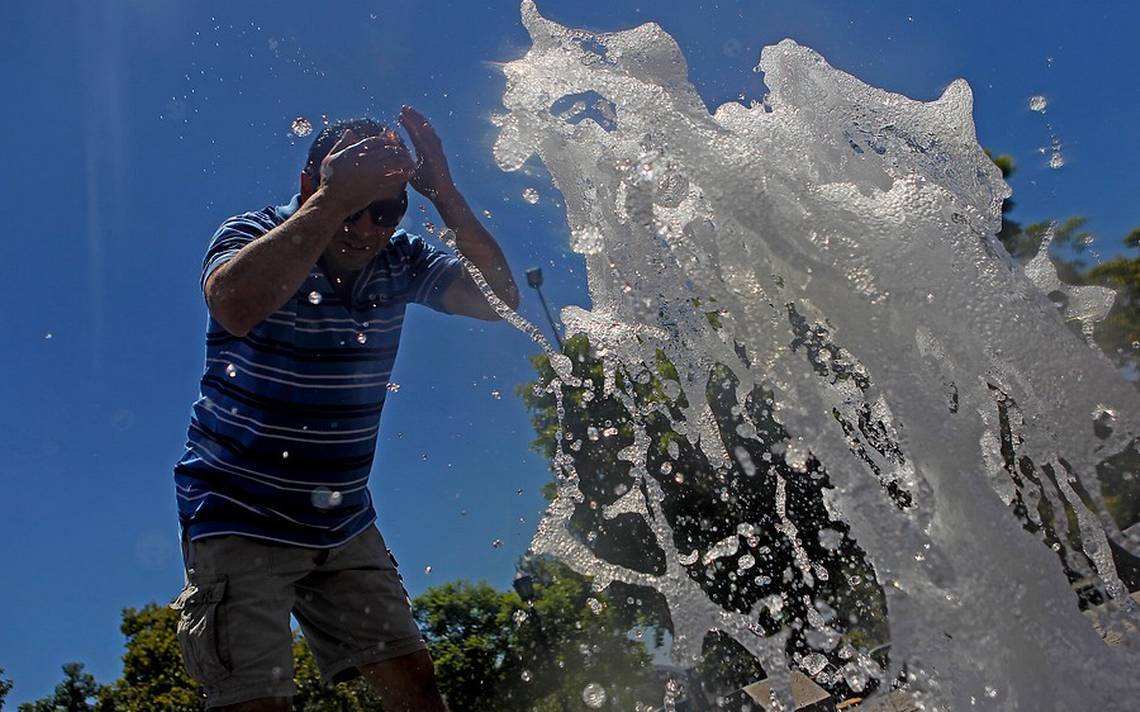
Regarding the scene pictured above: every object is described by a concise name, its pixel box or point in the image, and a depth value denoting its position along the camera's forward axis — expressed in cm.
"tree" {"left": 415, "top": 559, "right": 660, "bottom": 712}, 1193
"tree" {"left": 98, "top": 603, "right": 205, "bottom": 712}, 1975
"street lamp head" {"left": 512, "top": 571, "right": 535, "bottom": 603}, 1196
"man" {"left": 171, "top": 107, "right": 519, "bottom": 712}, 188
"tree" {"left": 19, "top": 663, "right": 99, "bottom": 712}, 2242
